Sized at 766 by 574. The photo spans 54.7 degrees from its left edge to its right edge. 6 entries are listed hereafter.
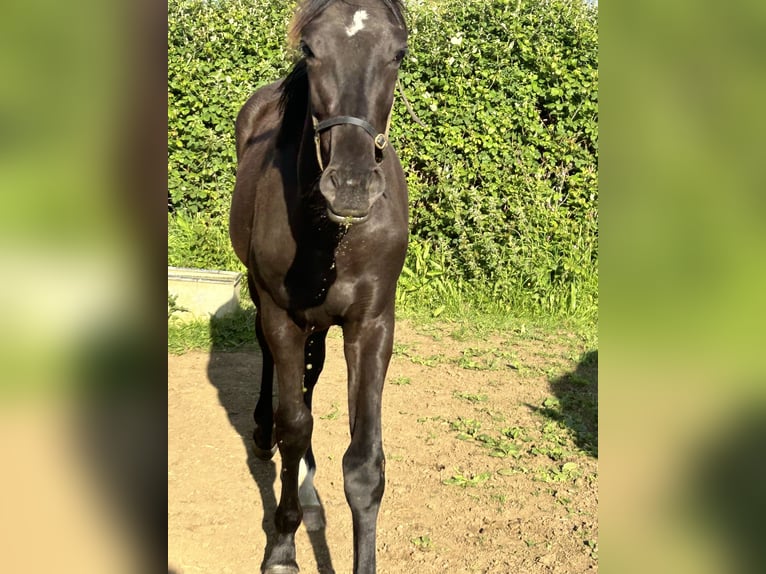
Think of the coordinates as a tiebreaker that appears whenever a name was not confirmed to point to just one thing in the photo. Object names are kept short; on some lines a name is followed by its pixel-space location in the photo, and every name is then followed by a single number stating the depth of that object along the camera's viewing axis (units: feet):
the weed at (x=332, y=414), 16.08
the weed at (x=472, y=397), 17.13
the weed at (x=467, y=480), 12.97
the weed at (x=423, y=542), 10.98
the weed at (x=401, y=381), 18.30
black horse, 7.97
